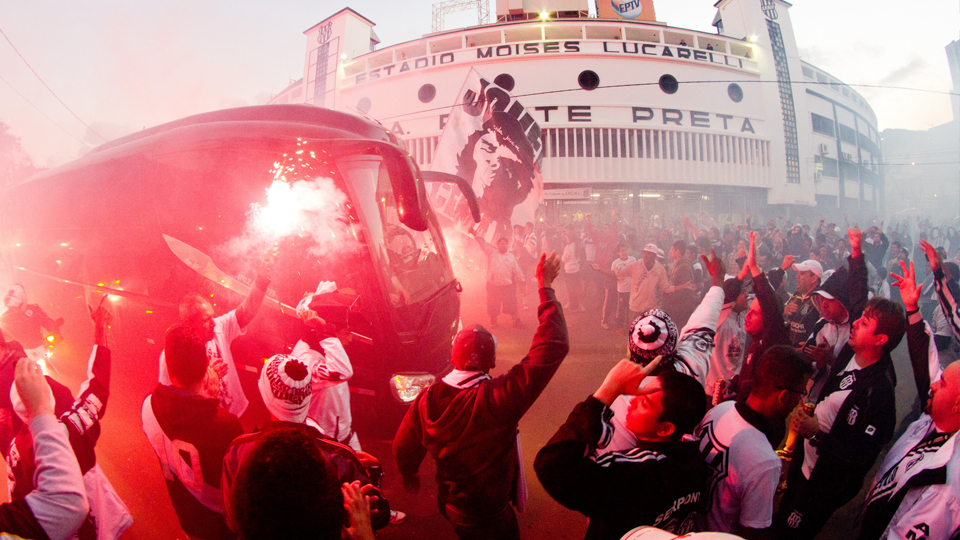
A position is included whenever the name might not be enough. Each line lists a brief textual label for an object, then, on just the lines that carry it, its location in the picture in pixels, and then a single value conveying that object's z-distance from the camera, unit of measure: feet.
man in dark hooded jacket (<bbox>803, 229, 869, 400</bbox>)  12.17
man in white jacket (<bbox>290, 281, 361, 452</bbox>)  8.98
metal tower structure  68.39
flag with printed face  26.45
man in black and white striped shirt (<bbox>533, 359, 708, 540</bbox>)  5.01
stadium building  51.70
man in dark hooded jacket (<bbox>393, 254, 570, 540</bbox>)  6.64
